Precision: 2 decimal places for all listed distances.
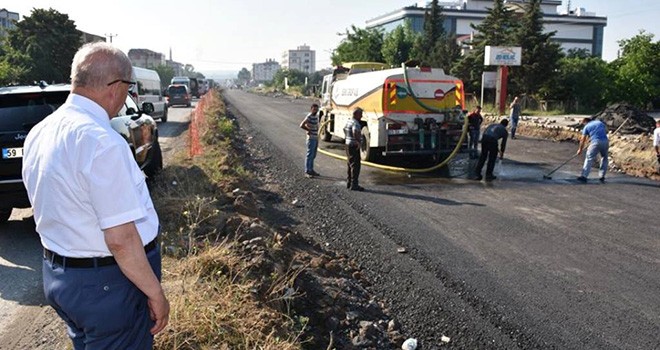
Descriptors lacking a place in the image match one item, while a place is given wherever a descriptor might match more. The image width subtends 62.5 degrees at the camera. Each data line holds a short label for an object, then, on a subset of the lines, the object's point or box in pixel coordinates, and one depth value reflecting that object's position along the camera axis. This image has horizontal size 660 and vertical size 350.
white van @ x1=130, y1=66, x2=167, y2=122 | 22.98
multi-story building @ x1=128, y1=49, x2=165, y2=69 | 144.25
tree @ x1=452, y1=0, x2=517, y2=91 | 43.47
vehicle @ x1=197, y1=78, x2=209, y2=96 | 67.05
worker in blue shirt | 12.36
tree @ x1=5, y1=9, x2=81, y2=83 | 36.25
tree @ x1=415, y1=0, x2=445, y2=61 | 56.16
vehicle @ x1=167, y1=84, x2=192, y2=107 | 39.25
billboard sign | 33.16
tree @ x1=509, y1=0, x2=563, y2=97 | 38.34
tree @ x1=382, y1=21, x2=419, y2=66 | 55.03
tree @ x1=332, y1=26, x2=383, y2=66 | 56.94
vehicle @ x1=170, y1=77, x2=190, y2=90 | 47.87
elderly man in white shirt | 2.19
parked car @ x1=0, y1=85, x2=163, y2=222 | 6.54
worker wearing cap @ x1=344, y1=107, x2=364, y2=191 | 11.18
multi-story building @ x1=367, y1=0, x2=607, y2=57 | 112.19
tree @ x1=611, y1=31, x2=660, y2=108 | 37.91
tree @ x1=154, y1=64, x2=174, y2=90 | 105.71
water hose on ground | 13.20
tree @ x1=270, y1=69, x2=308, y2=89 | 99.06
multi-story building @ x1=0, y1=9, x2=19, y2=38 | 86.68
